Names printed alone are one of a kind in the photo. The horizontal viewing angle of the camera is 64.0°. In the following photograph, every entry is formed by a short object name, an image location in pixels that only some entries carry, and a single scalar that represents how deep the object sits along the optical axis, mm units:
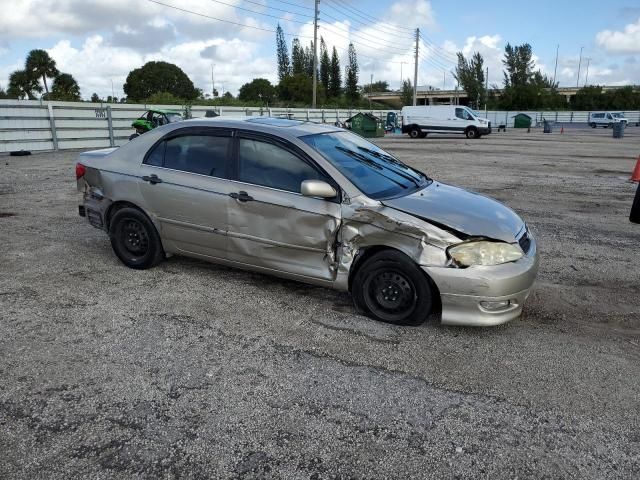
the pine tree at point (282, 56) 101688
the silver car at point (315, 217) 3699
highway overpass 116562
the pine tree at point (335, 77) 102500
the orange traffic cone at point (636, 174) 9250
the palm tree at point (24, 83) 69000
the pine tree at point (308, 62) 100038
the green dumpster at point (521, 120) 51906
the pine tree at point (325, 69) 103312
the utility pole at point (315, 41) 43656
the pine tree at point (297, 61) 102062
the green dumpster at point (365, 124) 33000
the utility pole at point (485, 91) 85188
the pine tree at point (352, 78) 105962
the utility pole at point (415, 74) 59881
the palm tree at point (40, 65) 72062
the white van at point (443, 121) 34375
